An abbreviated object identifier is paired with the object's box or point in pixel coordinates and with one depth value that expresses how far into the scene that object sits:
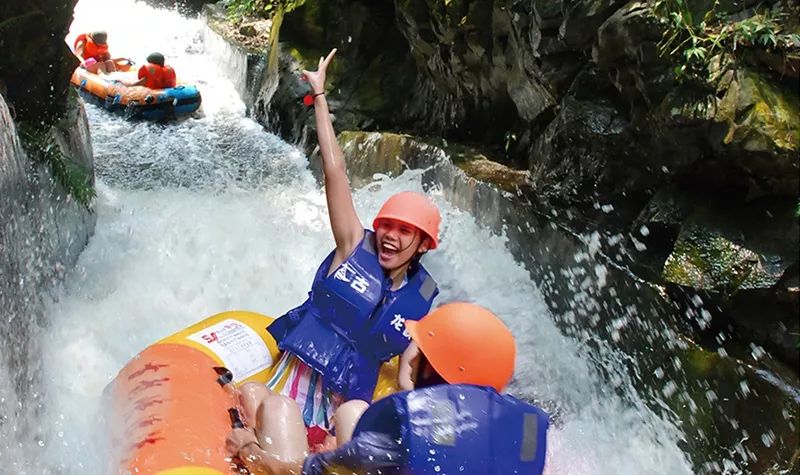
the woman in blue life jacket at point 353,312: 2.90
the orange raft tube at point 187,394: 2.38
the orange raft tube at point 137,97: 9.31
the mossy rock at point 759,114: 3.89
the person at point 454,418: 2.00
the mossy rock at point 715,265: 3.94
